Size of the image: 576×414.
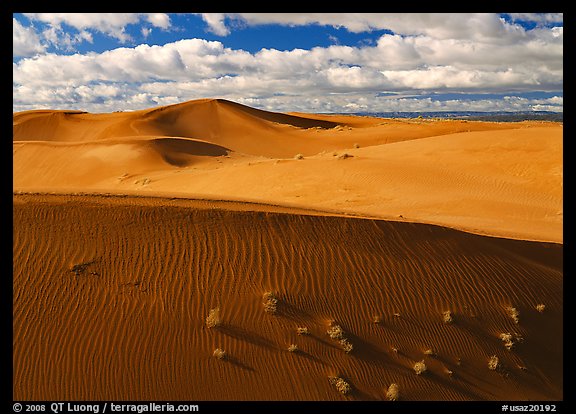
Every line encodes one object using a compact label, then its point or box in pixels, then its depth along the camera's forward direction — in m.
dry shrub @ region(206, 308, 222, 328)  8.80
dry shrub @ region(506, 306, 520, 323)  10.32
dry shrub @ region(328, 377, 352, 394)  8.23
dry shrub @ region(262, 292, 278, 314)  9.27
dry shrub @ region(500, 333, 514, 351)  9.66
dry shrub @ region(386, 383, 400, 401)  8.35
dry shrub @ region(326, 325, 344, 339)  9.00
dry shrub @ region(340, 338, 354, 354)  8.83
